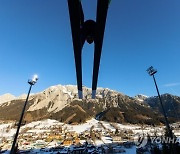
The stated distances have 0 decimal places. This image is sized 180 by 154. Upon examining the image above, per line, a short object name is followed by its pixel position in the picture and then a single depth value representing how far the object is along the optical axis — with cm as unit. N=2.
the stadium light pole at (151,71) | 1834
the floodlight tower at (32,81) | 1514
